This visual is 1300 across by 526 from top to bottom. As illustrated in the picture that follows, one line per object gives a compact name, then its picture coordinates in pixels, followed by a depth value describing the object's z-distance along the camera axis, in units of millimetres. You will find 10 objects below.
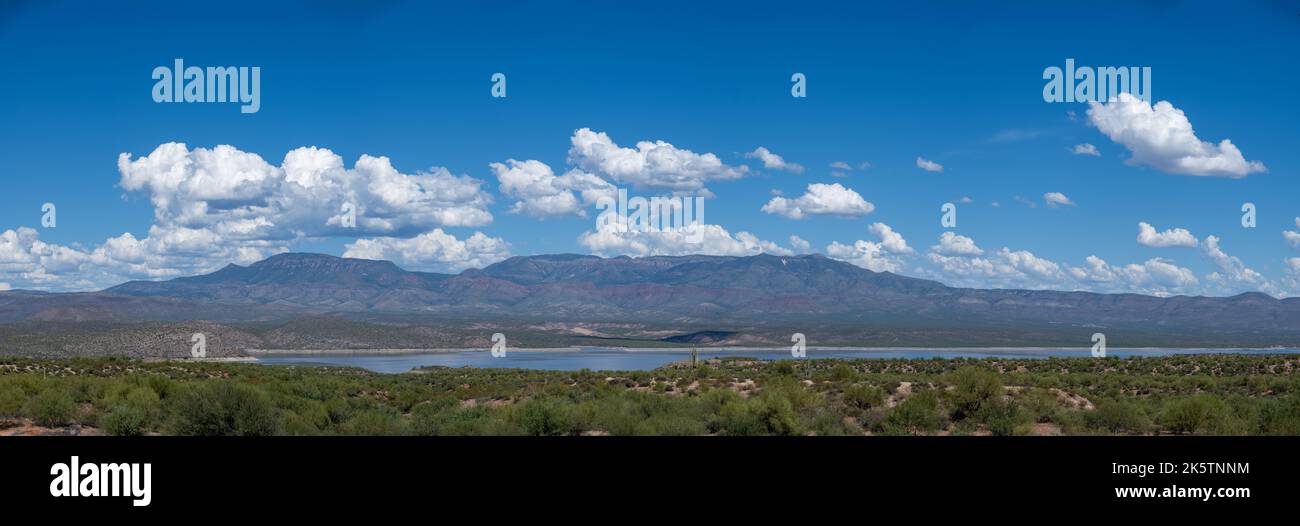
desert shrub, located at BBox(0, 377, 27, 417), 22047
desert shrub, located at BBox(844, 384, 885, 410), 25281
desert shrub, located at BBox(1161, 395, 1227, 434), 19891
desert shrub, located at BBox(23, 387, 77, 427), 21406
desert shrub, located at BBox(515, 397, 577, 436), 19578
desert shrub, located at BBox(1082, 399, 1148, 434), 21141
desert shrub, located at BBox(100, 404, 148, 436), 19453
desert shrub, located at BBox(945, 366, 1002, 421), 22688
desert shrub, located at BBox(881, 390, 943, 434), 20719
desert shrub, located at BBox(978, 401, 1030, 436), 19984
